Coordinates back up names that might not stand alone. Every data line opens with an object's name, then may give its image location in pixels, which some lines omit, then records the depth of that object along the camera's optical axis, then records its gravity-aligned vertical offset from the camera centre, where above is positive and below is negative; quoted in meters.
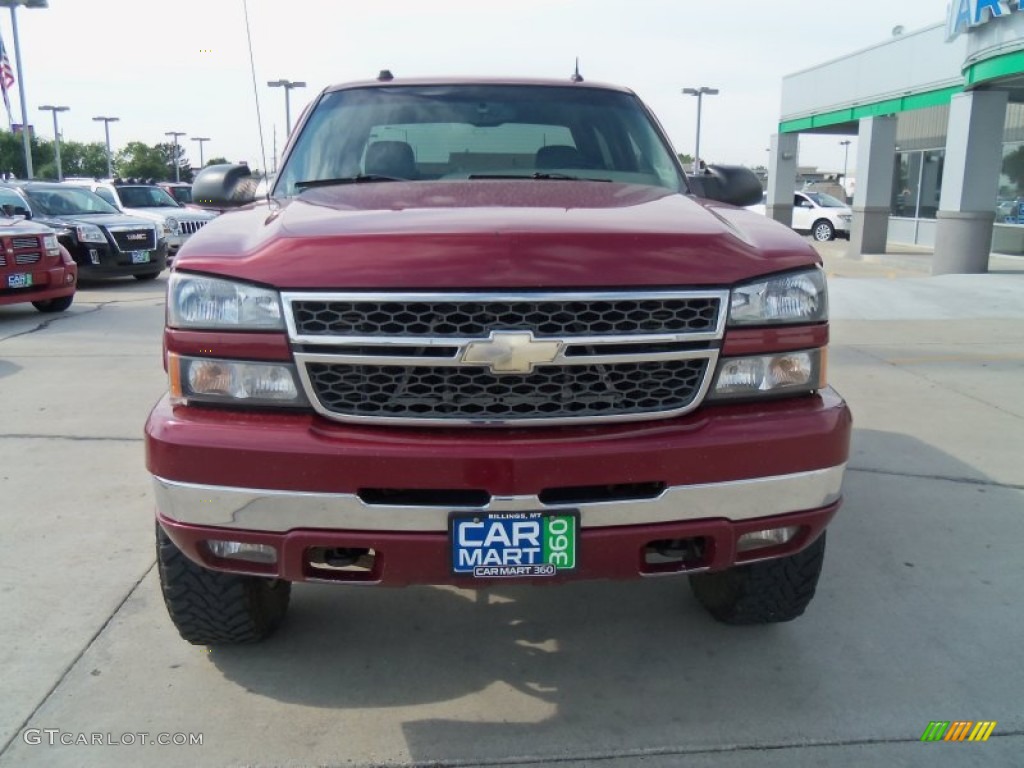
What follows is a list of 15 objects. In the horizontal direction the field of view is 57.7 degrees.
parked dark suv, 13.53 -0.87
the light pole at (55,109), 51.94 +3.63
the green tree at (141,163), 71.12 +0.78
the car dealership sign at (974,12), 12.88 +2.28
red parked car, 9.88 -1.02
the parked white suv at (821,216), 25.98 -1.16
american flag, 25.38 +2.60
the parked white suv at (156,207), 16.52 -0.65
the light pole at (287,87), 11.74 +1.13
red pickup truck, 2.34 -0.59
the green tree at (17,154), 65.69 +1.26
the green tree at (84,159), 76.69 +1.05
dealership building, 14.20 +0.90
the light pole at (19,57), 26.81 +3.56
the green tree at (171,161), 78.03 +0.99
